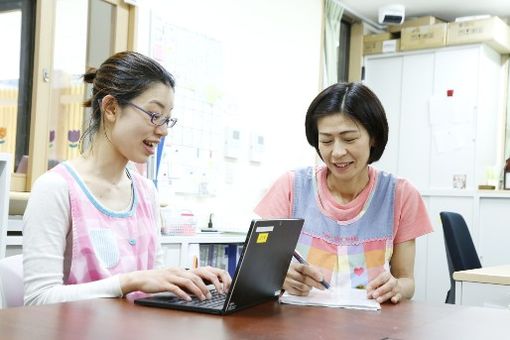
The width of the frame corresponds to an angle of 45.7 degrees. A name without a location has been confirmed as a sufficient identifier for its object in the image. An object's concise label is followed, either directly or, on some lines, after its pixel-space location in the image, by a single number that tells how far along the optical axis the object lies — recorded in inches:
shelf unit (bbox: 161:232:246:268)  112.0
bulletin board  134.0
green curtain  194.1
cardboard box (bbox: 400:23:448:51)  197.6
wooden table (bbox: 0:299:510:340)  34.3
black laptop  42.3
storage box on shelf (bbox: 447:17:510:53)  187.8
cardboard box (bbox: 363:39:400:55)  209.8
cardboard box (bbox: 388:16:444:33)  203.6
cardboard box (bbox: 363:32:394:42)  212.8
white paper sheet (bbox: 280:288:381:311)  48.0
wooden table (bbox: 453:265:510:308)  82.3
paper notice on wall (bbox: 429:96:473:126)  194.4
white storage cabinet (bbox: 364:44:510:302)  184.7
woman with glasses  47.0
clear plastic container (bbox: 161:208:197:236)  115.7
